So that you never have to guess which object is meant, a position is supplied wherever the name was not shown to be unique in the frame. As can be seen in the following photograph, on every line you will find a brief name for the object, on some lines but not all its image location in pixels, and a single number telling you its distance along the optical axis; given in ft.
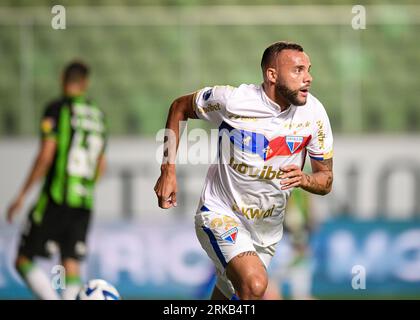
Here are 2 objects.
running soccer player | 41.37
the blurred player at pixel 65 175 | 64.90
